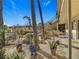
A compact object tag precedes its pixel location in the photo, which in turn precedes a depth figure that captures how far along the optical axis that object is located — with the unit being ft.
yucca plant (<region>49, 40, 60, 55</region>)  8.37
